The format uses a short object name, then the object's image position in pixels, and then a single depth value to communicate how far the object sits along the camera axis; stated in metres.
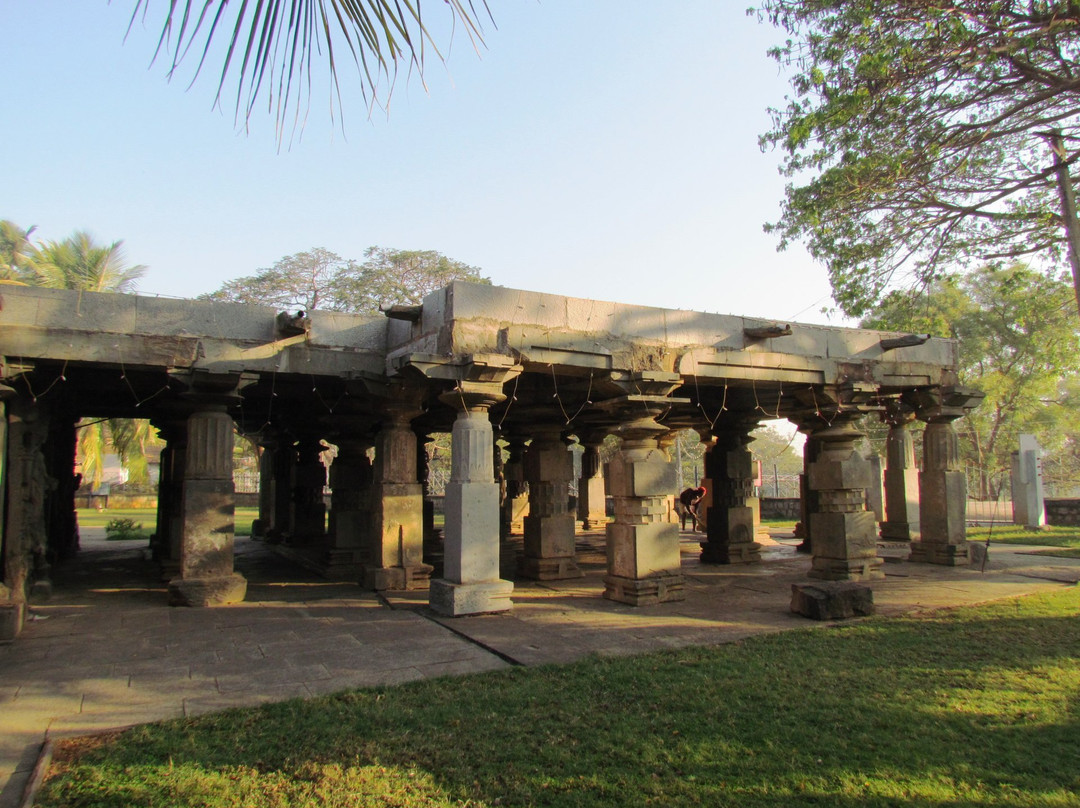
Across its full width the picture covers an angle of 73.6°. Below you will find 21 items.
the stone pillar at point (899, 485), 14.61
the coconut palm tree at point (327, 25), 1.53
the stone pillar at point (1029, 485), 19.11
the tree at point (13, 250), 20.73
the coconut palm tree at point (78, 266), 19.16
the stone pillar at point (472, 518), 7.80
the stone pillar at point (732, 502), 13.12
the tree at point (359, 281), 28.66
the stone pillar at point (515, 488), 17.56
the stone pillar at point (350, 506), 11.86
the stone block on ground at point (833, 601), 7.79
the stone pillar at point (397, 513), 9.66
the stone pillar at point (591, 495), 20.92
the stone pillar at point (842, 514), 10.16
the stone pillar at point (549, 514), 11.01
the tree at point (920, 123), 8.99
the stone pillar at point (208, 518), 8.59
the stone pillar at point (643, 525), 8.67
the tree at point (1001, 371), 29.12
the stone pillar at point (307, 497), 14.95
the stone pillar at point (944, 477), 11.77
